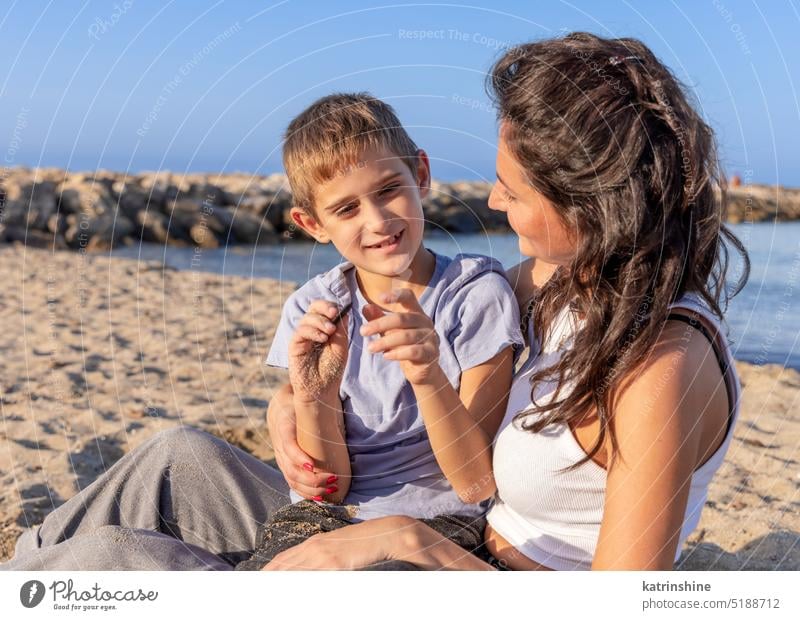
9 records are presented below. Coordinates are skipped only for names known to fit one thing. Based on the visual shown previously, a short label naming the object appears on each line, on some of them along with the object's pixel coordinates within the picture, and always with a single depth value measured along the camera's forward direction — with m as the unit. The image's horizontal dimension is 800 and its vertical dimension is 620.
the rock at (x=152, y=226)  14.55
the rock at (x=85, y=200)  14.29
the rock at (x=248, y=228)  15.27
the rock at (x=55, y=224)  13.38
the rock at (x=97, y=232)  13.00
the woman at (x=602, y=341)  1.84
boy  2.35
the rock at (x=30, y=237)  12.41
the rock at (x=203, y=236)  14.03
